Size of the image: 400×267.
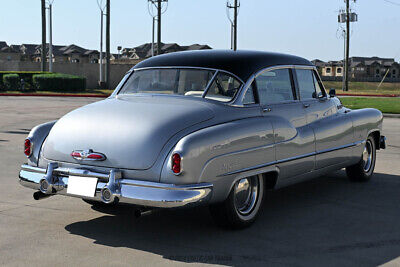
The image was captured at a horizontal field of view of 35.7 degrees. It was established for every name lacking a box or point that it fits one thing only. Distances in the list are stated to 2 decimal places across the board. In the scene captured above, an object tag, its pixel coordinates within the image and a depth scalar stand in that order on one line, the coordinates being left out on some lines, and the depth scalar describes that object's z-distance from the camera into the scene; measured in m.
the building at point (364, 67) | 145.65
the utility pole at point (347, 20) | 53.87
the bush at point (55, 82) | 40.94
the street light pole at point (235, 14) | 54.56
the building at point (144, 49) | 122.75
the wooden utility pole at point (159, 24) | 49.92
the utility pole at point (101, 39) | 50.03
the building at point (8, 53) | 120.01
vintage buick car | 5.23
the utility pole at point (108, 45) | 45.44
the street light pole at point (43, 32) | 45.94
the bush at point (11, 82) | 39.66
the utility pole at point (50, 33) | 49.36
